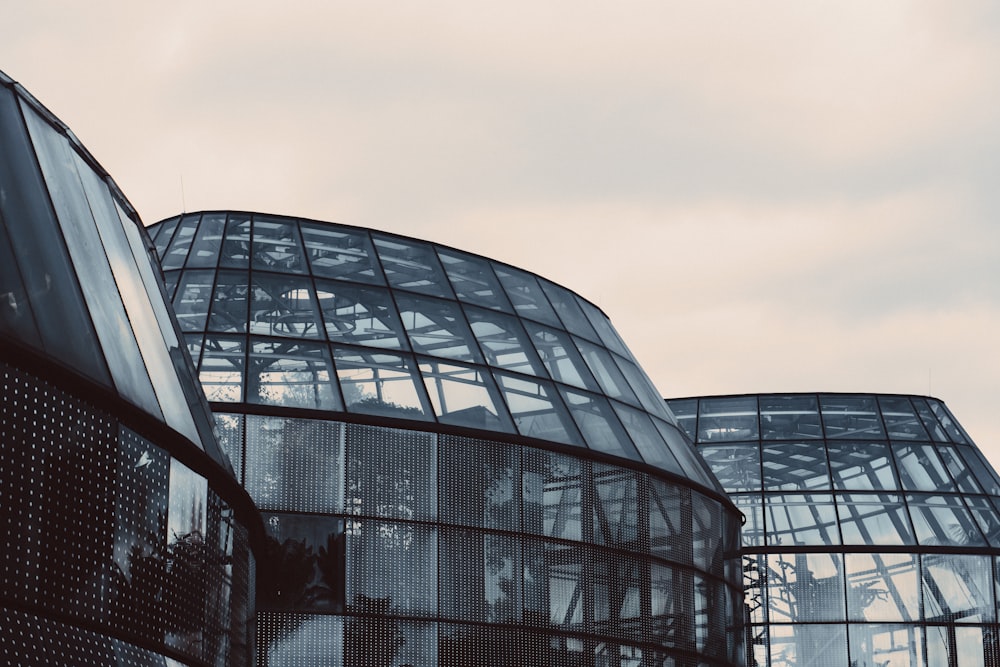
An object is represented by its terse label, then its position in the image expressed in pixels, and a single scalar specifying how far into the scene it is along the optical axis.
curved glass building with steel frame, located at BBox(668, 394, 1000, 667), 32.47
